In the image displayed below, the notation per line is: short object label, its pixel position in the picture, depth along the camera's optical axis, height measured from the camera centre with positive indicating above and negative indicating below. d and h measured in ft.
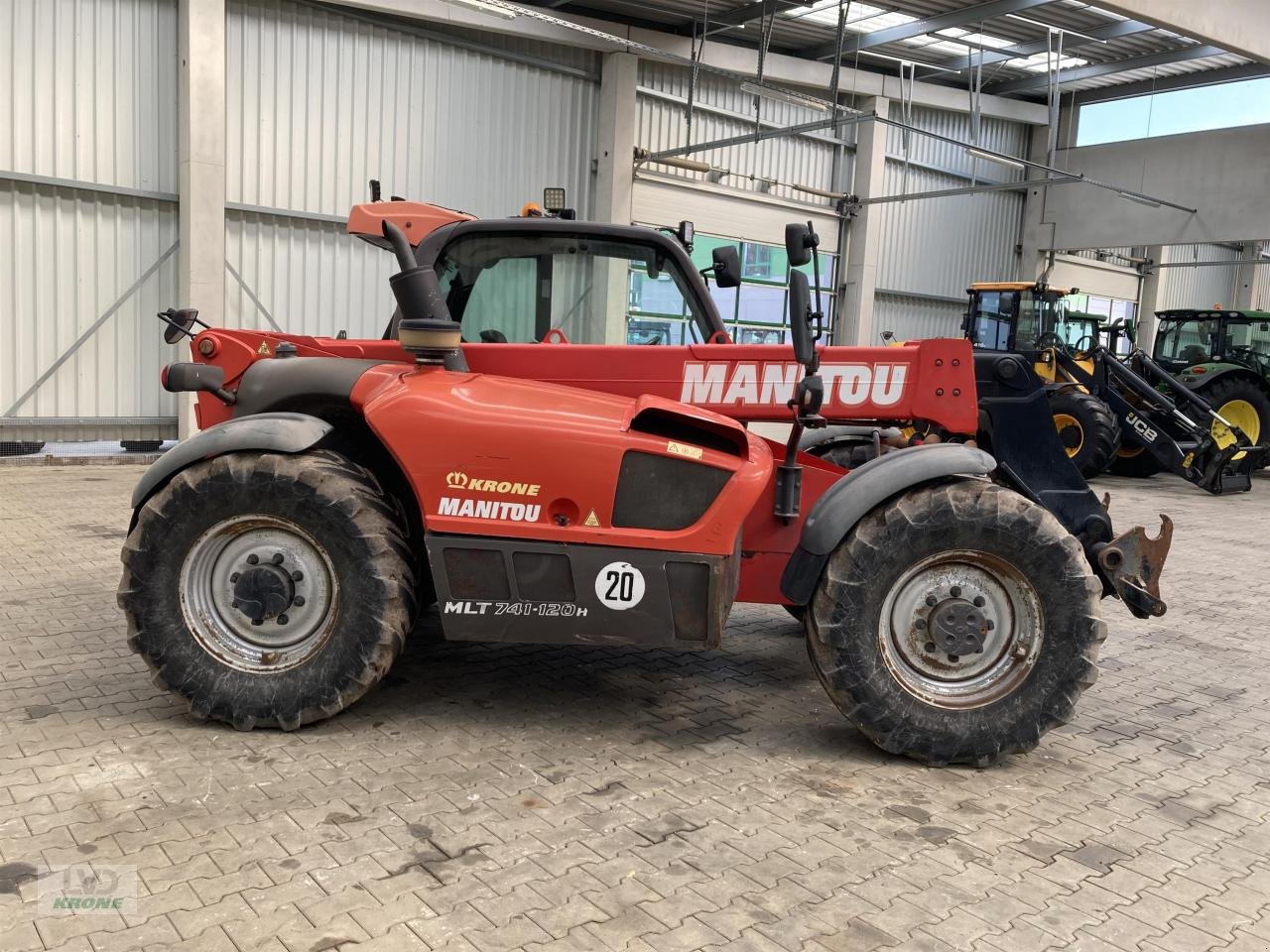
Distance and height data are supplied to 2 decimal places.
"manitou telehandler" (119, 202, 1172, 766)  12.42 -2.69
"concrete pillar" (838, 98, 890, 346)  64.08 +6.91
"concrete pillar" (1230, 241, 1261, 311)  87.27 +7.67
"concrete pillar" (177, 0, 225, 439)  39.27 +6.07
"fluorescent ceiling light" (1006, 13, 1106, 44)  51.84 +17.39
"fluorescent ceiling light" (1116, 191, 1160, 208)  61.58 +10.20
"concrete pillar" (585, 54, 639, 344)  51.39 +9.90
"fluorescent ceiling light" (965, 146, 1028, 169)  50.24 +9.89
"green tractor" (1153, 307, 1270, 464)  51.60 +0.75
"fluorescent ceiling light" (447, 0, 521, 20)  37.44 +12.37
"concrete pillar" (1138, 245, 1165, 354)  85.76 +5.09
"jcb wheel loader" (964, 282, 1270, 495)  42.96 -2.30
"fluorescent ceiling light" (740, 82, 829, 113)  43.96 +11.00
